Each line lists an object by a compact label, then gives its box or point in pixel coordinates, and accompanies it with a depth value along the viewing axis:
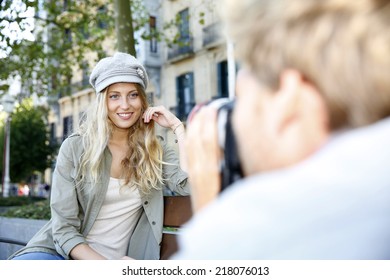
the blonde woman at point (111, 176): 1.33
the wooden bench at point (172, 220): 1.29
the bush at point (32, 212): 3.26
